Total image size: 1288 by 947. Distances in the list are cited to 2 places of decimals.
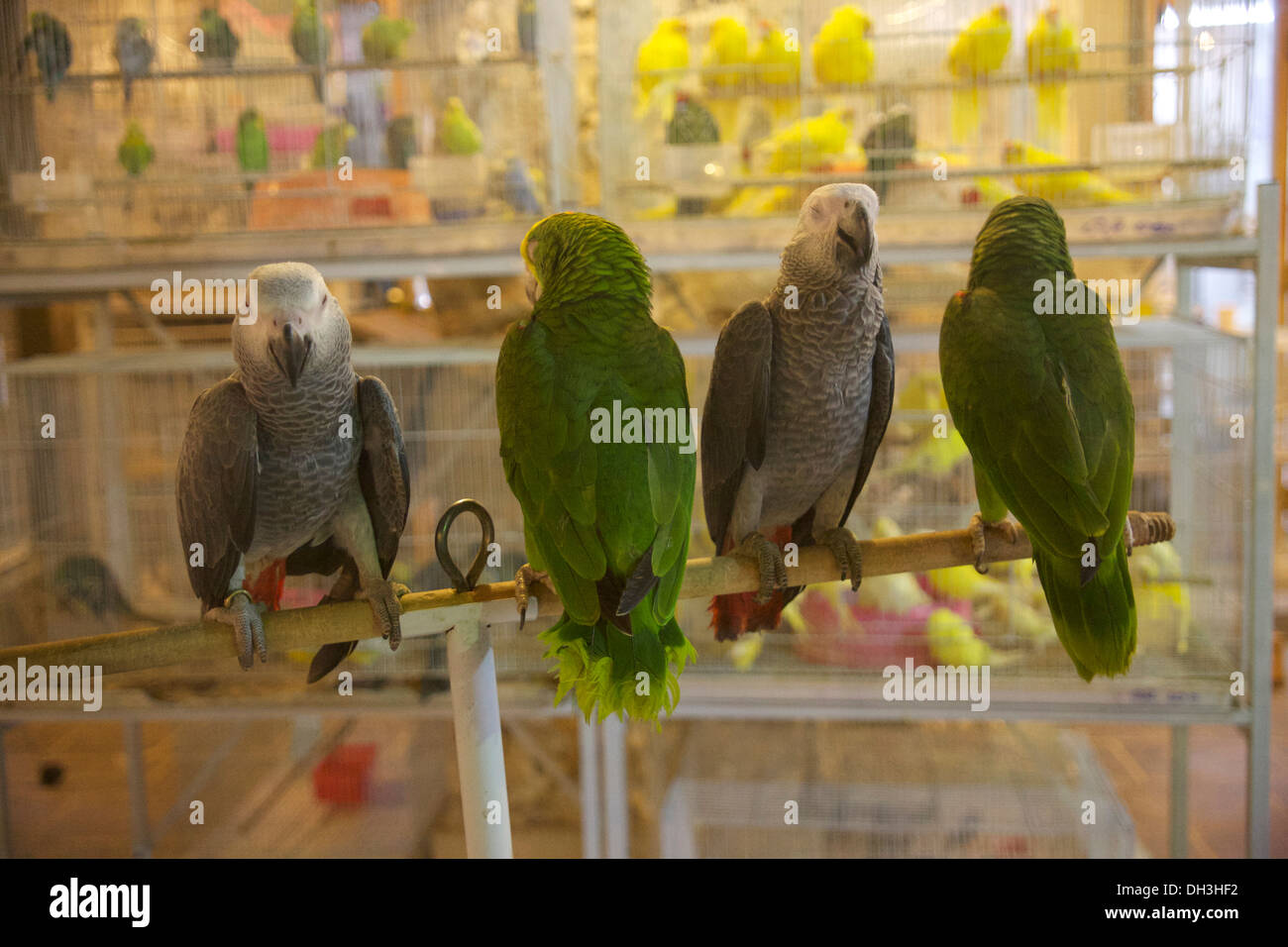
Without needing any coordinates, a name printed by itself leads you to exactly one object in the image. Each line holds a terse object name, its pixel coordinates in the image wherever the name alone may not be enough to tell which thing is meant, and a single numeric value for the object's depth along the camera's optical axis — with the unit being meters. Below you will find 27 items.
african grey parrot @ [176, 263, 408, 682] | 0.82
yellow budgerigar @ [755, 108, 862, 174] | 1.65
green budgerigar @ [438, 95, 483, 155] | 1.68
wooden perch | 0.80
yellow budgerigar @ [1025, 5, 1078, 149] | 1.63
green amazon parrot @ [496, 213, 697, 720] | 0.74
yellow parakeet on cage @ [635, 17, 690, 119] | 1.75
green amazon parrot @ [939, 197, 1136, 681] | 0.75
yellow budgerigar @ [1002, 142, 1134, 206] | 1.59
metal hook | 0.77
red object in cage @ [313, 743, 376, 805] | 2.05
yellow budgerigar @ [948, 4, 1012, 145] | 1.63
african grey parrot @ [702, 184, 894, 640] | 0.86
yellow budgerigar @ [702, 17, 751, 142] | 1.72
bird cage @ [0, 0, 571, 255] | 1.66
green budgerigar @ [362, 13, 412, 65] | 1.70
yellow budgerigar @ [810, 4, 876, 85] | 1.68
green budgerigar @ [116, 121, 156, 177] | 1.68
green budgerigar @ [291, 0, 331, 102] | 1.61
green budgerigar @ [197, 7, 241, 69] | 1.66
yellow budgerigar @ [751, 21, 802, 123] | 1.72
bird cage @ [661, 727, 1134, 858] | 1.83
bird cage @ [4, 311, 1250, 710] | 1.68
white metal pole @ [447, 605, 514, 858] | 0.81
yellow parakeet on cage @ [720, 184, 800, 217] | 1.70
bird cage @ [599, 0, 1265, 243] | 1.59
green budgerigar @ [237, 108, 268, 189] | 1.69
